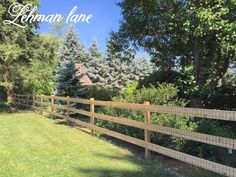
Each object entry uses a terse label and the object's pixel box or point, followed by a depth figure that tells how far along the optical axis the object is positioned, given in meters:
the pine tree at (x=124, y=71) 28.42
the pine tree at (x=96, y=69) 28.58
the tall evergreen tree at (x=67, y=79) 12.19
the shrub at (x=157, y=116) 4.79
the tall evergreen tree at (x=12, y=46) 13.07
